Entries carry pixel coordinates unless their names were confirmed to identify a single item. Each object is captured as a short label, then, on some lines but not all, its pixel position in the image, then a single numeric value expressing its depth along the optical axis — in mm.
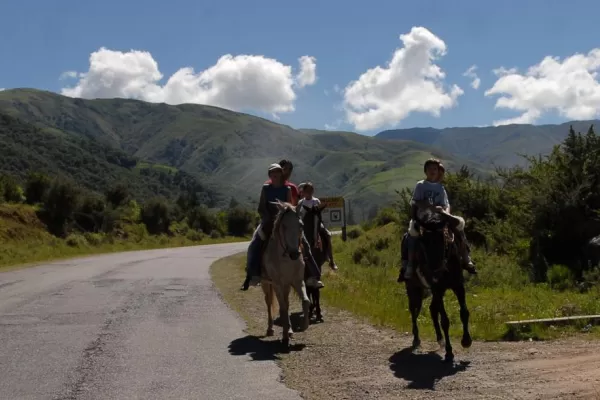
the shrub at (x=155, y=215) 62250
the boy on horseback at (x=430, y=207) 8492
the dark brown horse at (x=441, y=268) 8273
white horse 9453
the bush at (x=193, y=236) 66938
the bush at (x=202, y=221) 74125
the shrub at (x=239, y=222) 81438
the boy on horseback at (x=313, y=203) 12312
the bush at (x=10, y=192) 46312
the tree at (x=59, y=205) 46188
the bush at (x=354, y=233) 45438
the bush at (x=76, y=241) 42156
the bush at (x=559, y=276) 15070
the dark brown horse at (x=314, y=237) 12141
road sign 26797
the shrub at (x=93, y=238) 45322
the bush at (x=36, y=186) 47688
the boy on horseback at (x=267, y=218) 10195
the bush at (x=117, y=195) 58619
